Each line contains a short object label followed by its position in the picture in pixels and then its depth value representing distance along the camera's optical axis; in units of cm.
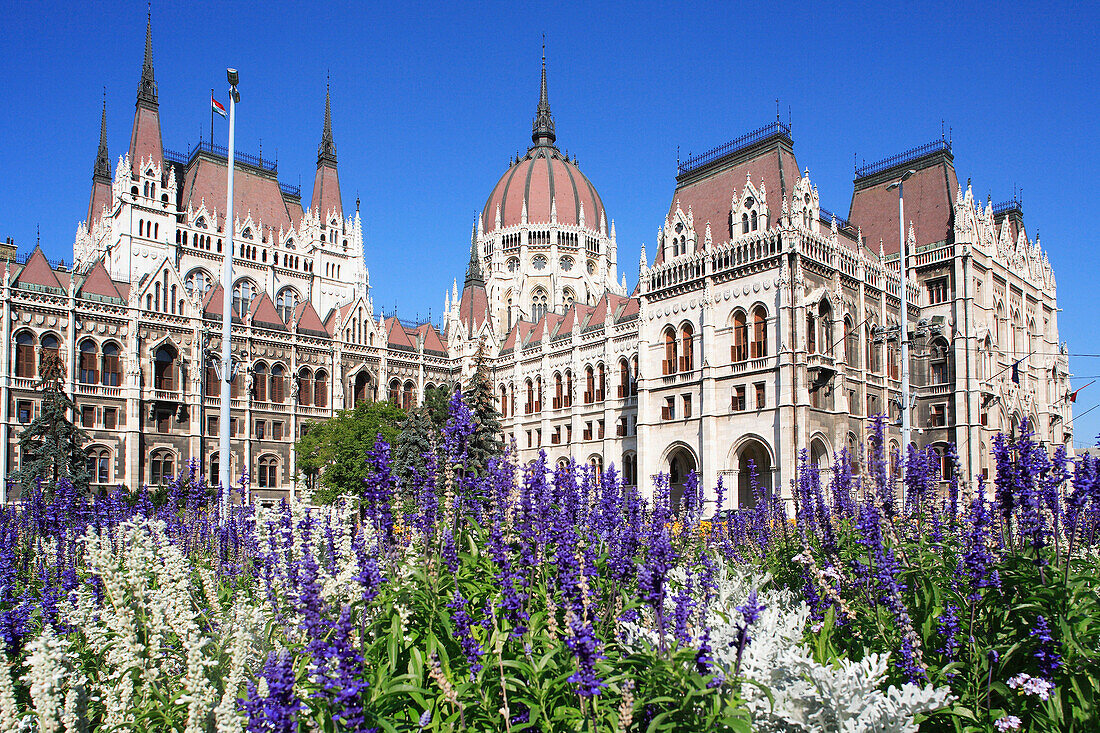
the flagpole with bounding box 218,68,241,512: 1830
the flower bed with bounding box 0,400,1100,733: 516
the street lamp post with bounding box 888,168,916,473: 2966
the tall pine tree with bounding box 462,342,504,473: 3312
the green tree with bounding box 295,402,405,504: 4156
